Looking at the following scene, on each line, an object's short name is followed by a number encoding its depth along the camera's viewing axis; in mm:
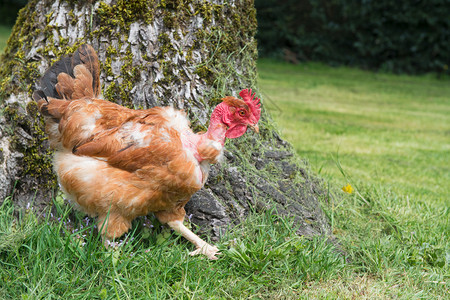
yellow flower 4414
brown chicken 2861
